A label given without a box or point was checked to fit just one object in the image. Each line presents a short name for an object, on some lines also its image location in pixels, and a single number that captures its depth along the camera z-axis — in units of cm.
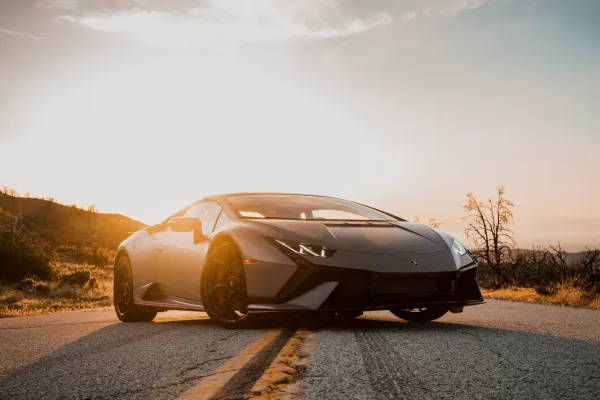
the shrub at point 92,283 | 2805
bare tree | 3488
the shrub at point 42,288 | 2351
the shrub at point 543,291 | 1625
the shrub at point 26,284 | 2457
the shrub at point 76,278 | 2764
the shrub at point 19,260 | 2670
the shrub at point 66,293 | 2339
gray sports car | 530
